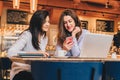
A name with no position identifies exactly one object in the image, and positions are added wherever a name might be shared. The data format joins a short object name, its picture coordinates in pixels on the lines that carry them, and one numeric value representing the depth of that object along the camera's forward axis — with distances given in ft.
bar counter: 7.03
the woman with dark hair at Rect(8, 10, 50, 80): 10.66
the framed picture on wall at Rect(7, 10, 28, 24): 29.91
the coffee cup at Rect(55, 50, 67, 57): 10.53
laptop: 9.20
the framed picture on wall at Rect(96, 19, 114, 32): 37.73
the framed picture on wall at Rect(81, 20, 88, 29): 36.21
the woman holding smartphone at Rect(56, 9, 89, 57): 11.69
